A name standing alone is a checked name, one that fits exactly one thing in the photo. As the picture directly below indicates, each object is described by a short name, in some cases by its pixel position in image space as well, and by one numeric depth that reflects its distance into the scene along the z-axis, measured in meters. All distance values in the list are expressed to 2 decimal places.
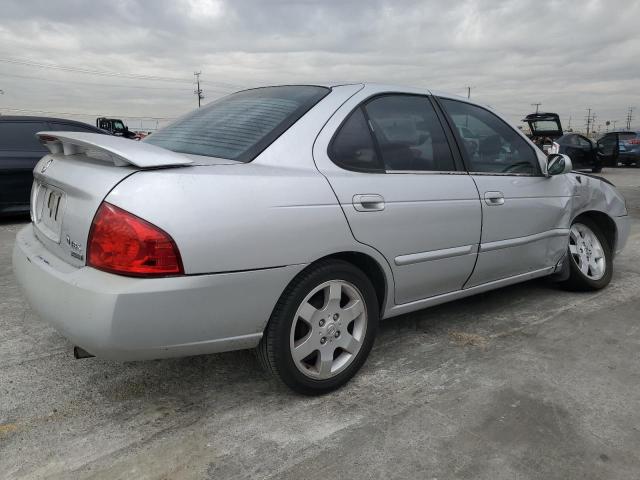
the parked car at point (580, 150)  17.21
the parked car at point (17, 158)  7.17
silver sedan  1.98
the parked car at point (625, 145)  19.91
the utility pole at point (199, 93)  76.19
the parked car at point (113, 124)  34.38
